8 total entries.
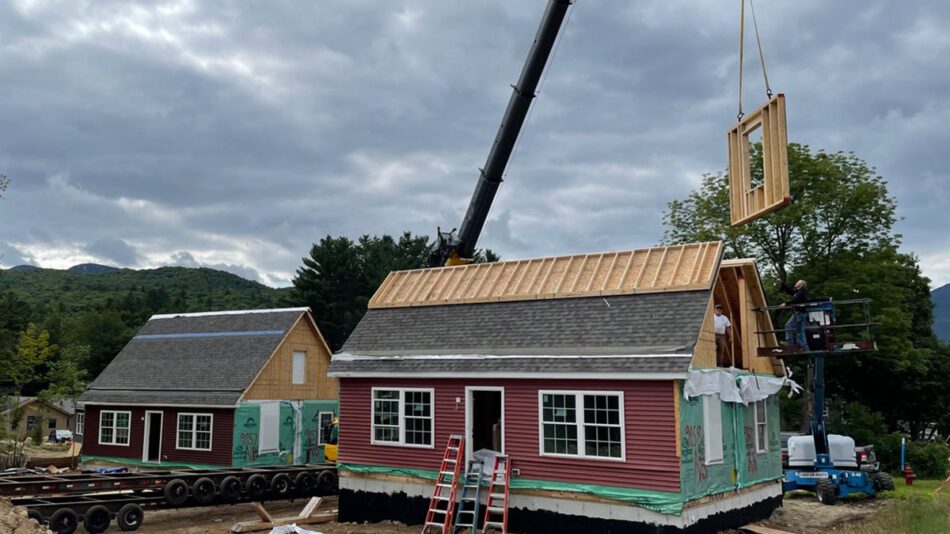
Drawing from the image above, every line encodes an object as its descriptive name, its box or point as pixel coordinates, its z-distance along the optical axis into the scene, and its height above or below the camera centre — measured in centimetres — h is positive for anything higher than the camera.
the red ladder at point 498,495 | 1575 -249
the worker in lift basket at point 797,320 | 1766 +137
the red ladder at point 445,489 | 1605 -249
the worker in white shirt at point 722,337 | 1725 +98
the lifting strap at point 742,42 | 1700 +786
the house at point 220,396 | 2747 -66
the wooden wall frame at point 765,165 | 1509 +456
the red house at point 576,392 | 1474 -30
